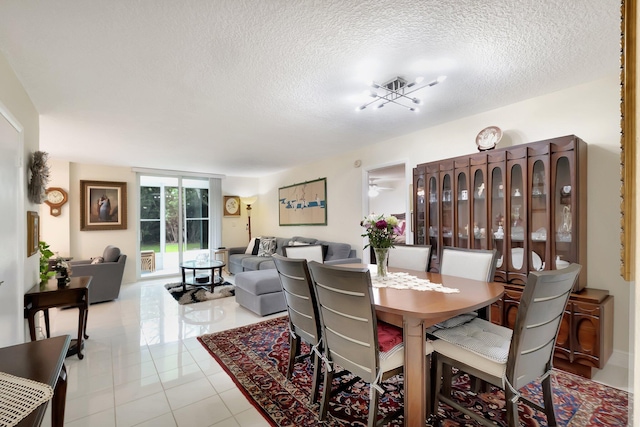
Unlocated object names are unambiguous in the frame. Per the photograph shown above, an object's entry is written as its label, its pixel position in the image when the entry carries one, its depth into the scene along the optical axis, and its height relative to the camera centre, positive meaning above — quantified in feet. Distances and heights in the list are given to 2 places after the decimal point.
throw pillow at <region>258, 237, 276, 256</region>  20.35 -2.43
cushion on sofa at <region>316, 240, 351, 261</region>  15.31 -2.08
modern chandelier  7.97 +3.64
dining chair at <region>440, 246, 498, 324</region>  7.33 -1.44
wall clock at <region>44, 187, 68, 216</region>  16.99 +0.93
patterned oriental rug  5.96 -4.33
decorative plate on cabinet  9.67 +2.54
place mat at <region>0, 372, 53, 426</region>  2.74 -1.90
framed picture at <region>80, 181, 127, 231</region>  18.25 +0.60
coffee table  16.25 -3.98
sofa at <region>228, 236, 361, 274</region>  15.40 -2.58
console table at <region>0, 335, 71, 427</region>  3.40 -1.93
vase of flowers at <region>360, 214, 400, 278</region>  7.34 -0.58
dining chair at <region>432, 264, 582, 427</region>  4.58 -2.49
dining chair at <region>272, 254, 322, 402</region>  6.27 -2.07
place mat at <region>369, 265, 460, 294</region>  6.41 -1.74
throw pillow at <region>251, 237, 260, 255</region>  21.17 -2.59
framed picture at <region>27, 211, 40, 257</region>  8.49 -0.57
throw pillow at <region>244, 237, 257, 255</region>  21.52 -2.55
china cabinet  7.93 +0.20
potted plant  9.46 -1.61
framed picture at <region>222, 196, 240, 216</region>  23.84 +0.62
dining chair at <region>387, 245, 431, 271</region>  9.16 -1.49
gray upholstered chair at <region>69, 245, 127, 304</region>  13.96 -3.00
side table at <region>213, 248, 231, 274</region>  22.00 -3.23
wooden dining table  4.97 -1.98
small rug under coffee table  15.06 -4.48
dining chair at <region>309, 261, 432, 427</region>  4.96 -2.20
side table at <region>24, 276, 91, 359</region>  8.11 -2.54
